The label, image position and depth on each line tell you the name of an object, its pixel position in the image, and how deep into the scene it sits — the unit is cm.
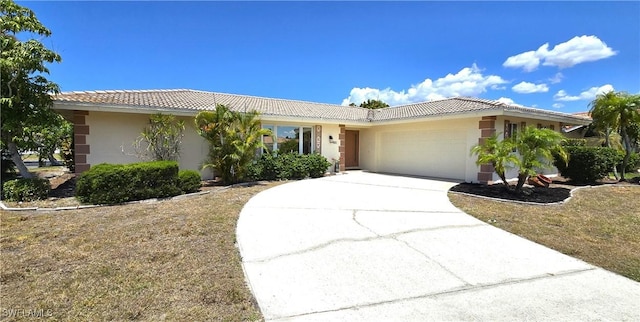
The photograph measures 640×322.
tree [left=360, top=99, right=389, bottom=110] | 3718
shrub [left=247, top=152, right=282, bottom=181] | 1171
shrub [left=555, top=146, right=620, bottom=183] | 1129
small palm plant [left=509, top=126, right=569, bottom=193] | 832
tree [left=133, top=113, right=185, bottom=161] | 1018
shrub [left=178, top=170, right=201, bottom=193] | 878
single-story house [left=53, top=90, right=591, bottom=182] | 1020
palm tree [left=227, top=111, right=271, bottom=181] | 1078
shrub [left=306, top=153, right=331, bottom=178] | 1356
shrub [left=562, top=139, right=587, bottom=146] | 1411
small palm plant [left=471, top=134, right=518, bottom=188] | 844
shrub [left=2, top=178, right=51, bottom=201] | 760
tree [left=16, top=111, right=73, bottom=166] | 859
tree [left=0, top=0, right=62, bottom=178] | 771
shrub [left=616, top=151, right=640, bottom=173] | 1327
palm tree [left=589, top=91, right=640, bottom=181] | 1130
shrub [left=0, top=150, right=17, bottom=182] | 1051
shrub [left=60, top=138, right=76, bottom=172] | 1491
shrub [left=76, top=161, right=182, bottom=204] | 738
